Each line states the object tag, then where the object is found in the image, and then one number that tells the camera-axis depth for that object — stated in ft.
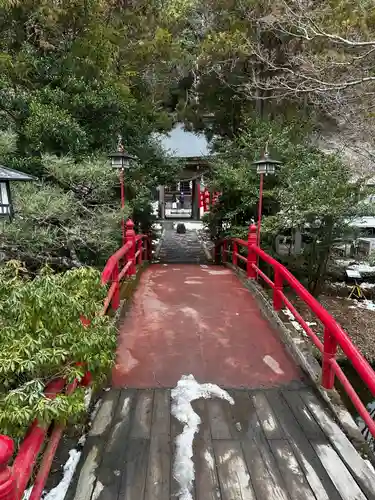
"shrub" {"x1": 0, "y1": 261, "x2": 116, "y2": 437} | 5.11
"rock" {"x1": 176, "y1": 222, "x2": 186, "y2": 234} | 60.23
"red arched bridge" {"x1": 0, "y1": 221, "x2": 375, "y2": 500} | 6.61
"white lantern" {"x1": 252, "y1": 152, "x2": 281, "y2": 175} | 22.16
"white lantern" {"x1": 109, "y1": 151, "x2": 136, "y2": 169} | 21.93
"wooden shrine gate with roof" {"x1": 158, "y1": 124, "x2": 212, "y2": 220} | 52.29
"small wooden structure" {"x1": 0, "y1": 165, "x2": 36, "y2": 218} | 14.30
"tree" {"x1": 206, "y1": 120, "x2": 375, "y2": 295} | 24.79
